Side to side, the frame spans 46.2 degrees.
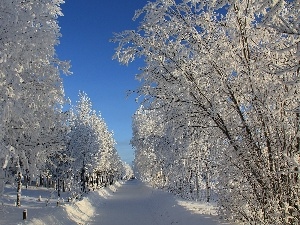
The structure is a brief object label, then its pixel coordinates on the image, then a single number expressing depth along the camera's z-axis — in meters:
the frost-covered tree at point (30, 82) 10.41
